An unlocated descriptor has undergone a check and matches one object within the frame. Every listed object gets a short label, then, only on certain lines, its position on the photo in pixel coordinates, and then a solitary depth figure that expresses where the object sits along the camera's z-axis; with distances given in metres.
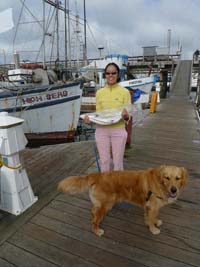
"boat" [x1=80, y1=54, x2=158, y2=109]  15.76
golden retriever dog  2.19
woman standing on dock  2.62
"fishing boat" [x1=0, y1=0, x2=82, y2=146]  7.43
